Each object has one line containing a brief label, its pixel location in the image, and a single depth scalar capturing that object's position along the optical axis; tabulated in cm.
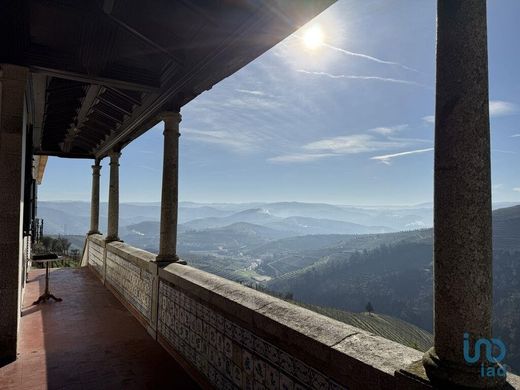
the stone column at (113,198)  970
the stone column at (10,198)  459
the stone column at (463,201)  166
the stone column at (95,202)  1199
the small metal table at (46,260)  744
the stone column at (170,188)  555
